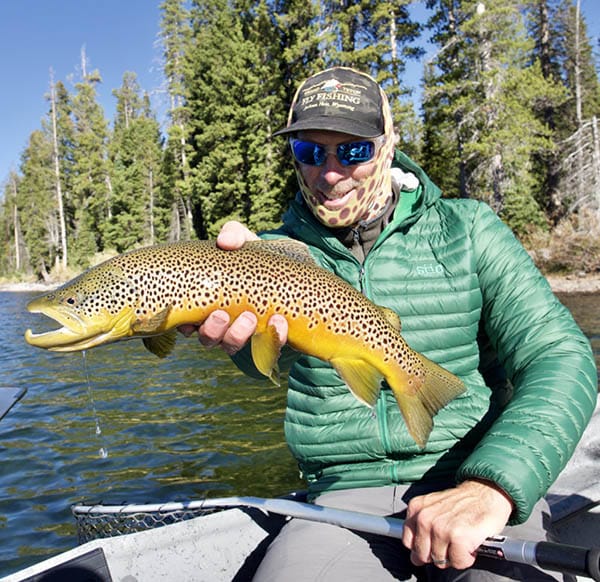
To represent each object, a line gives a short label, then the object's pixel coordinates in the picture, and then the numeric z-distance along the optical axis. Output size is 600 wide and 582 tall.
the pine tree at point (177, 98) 45.53
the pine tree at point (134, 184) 53.12
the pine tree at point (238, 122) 35.88
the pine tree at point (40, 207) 57.34
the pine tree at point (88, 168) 57.03
